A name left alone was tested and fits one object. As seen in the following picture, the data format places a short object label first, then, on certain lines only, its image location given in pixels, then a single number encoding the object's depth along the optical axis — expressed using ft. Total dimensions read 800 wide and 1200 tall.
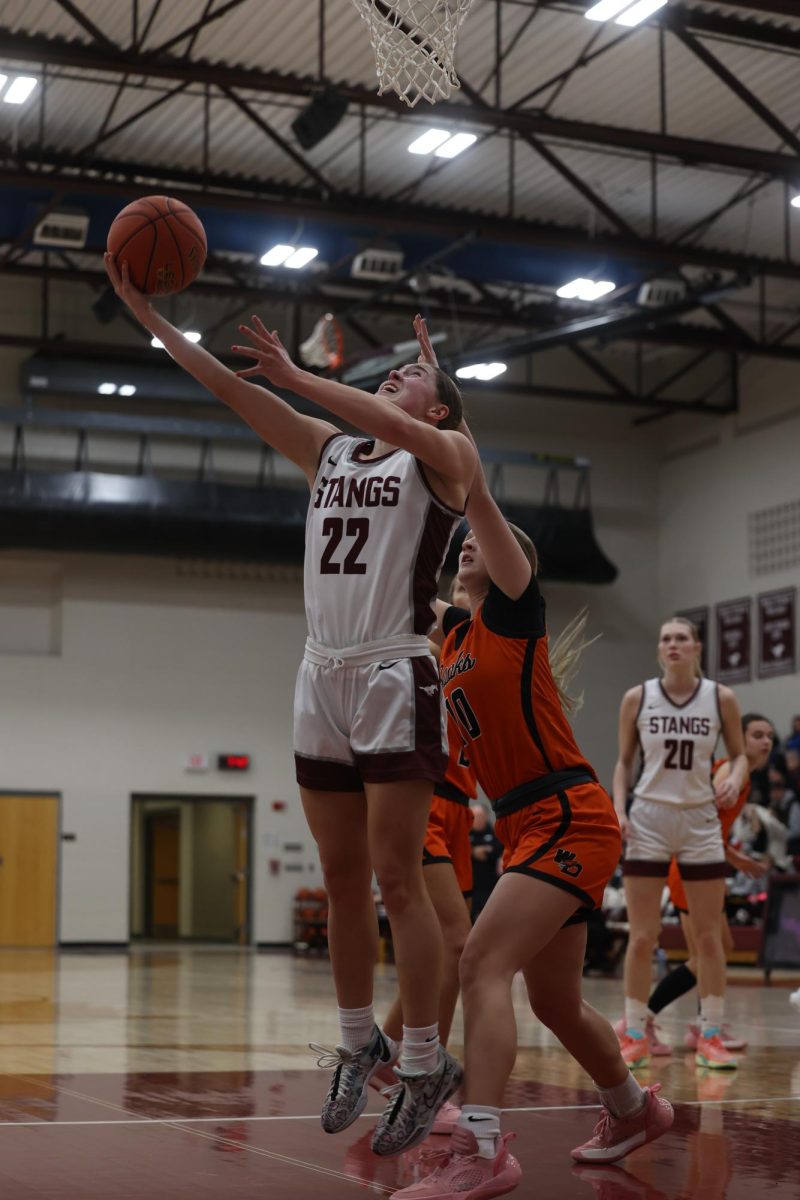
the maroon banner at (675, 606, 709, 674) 84.94
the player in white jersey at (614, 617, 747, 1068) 25.68
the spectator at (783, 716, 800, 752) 68.13
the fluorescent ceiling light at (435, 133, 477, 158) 51.72
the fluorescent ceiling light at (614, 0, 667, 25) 41.93
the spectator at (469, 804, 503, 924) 55.93
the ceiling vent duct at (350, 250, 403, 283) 63.30
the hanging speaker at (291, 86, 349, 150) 48.08
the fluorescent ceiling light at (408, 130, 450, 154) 53.06
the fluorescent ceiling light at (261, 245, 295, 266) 62.13
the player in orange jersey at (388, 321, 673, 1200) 13.51
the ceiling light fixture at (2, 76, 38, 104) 49.21
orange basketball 14.64
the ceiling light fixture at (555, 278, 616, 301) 64.90
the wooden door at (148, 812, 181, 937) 101.09
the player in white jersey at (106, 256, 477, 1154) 13.76
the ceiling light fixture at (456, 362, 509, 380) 69.82
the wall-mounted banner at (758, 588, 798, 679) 78.00
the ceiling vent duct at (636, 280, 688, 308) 66.13
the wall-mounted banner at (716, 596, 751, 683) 81.56
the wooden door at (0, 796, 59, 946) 77.61
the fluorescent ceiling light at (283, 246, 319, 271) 62.49
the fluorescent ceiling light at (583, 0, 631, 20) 42.14
